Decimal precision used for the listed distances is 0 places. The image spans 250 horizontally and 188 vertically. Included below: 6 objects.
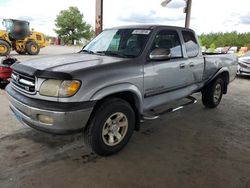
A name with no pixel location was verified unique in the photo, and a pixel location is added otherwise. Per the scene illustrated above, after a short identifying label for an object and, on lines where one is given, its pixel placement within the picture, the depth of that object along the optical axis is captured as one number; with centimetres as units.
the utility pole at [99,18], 570
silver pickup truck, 231
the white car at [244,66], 844
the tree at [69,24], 4237
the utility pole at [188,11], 810
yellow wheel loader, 1156
